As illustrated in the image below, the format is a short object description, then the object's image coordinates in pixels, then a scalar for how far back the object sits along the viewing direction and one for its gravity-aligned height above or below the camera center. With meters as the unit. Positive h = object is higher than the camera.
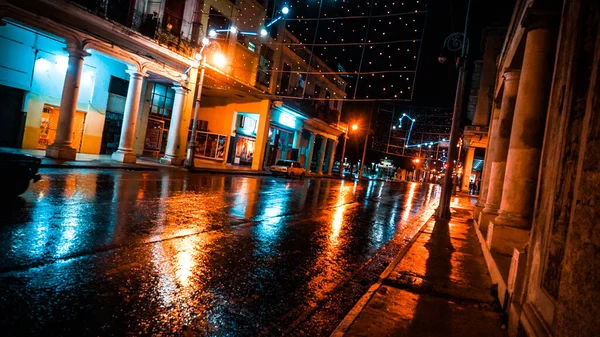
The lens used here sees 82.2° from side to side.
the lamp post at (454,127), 13.30 +2.59
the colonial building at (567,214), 2.34 -0.04
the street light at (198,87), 21.16 +4.13
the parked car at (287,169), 28.48 -0.18
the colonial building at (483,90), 23.31 +8.13
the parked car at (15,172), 7.11 -0.97
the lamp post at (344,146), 46.15 +3.56
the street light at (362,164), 45.81 +1.87
